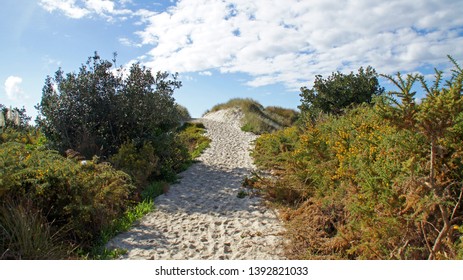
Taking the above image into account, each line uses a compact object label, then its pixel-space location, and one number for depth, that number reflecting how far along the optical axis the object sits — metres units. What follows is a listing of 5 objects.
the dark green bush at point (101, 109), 10.62
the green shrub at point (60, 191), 5.36
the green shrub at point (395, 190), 3.67
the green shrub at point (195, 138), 14.99
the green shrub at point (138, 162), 8.97
